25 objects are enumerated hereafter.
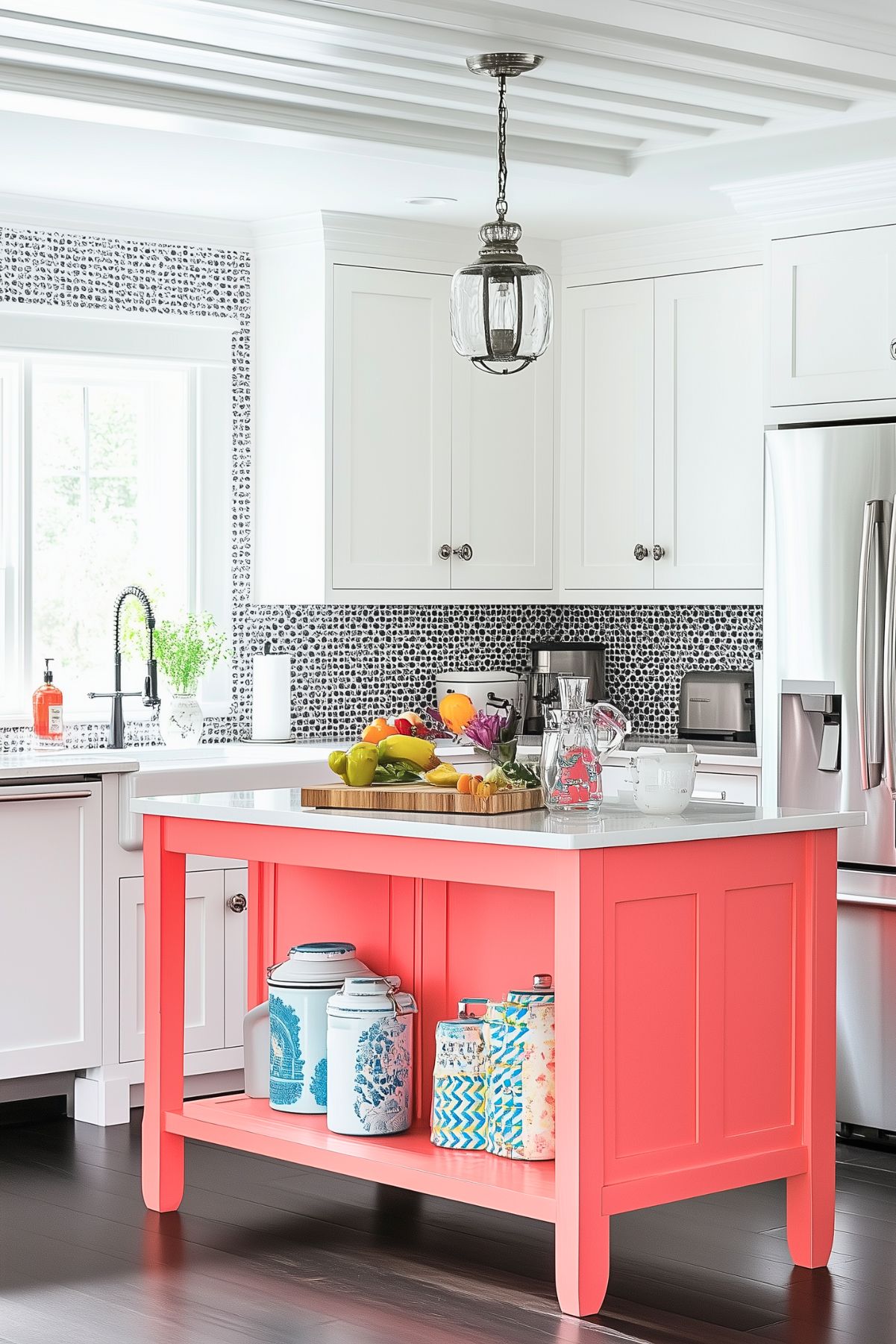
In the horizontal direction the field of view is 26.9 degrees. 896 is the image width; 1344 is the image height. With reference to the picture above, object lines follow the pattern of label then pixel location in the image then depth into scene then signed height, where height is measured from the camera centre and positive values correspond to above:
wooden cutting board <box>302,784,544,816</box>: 3.62 -0.32
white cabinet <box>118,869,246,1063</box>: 4.98 -0.89
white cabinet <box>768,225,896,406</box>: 4.97 +0.87
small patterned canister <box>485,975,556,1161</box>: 3.52 -0.83
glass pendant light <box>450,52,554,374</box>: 3.93 +0.70
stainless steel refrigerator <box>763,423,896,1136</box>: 4.82 -0.11
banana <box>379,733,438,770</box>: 3.96 -0.24
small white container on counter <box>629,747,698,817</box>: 3.63 -0.28
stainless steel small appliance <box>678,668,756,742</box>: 5.77 -0.21
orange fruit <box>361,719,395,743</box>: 4.04 -0.20
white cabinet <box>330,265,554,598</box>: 5.69 +0.58
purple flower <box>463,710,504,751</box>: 3.84 -0.19
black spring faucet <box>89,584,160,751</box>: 5.52 -0.17
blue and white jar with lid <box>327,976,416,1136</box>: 3.79 -0.87
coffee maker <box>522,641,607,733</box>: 6.33 -0.11
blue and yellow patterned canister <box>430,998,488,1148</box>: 3.67 -0.88
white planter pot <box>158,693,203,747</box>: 5.71 -0.26
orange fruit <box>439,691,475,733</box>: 3.82 -0.15
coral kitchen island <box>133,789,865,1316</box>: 3.27 -0.67
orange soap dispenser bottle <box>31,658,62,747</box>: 5.36 -0.23
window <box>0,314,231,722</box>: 5.55 +0.41
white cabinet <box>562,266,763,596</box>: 5.66 +0.64
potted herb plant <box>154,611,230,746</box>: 5.70 -0.11
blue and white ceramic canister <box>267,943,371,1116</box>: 4.00 -0.84
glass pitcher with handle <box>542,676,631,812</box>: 3.54 -0.22
